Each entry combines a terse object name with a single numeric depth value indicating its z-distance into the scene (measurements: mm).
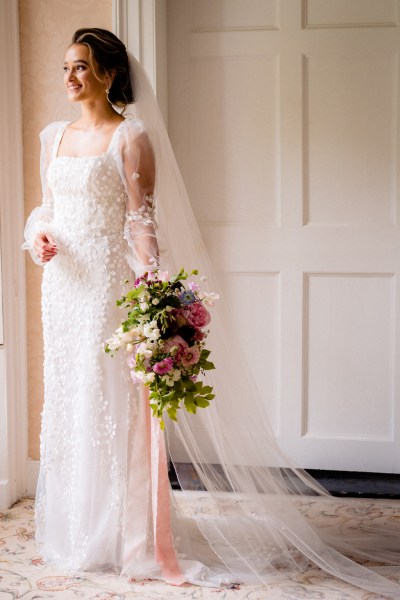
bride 2658
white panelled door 3689
